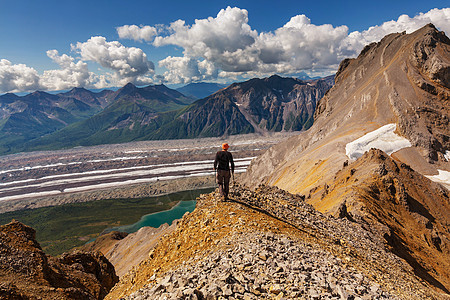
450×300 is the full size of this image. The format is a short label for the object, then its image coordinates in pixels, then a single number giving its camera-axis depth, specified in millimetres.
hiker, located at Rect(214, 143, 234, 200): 15641
